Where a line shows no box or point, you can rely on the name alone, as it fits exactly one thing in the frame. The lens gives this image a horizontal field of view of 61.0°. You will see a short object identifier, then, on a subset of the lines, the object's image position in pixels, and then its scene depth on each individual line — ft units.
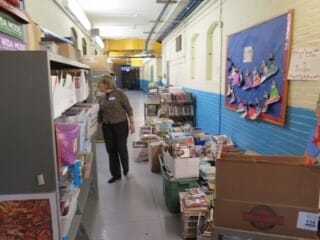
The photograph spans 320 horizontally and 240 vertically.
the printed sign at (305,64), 7.71
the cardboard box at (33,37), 7.28
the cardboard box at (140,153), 16.42
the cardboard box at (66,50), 9.16
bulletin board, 9.36
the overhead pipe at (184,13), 19.47
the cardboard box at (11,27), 5.59
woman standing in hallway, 12.17
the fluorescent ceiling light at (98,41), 31.86
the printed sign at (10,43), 5.51
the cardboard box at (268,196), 4.57
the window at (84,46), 29.17
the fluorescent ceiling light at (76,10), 17.06
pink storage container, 4.94
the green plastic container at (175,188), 10.01
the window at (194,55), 22.25
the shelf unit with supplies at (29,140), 4.17
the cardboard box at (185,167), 10.09
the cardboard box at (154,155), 14.44
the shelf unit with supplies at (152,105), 24.46
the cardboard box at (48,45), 8.01
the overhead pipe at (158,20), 20.30
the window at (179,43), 27.16
